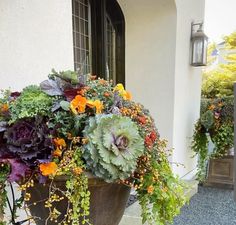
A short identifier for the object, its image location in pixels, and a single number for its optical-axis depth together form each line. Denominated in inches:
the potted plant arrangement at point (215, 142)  129.0
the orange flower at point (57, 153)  34.6
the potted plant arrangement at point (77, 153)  34.2
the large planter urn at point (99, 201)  37.2
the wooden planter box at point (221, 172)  138.2
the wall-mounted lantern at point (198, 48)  127.7
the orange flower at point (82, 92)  37.3
